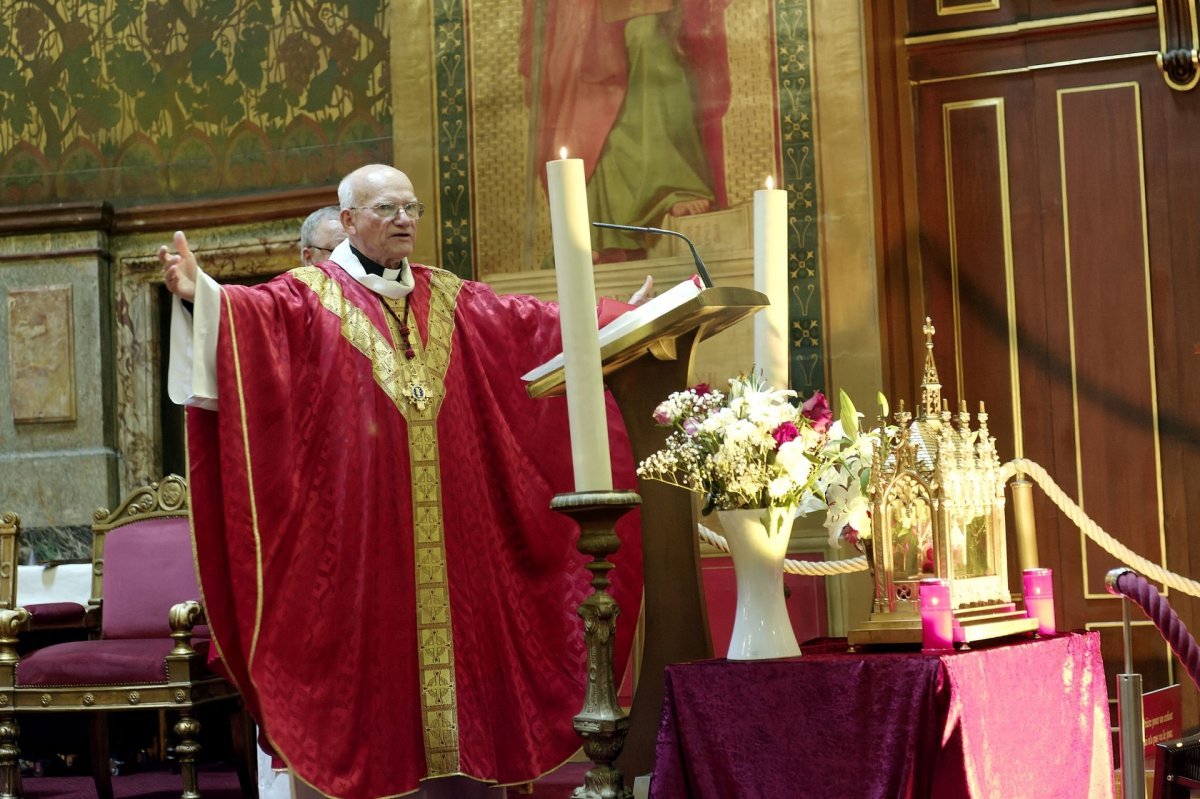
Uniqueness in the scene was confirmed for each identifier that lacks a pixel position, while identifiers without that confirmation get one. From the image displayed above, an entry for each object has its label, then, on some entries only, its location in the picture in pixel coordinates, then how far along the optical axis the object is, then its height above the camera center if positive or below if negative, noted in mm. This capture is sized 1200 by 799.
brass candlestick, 2705 -330
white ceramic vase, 2684 -207
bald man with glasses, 3453 -78
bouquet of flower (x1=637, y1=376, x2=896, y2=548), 2676 +31
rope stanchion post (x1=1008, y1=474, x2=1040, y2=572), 3209 -140
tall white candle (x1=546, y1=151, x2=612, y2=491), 2732 +290
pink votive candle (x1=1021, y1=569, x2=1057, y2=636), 2900 -290
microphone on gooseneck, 2963 +433
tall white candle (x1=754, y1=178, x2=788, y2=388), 3066 +403
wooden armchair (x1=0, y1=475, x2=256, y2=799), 4293 -538
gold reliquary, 2670 -129
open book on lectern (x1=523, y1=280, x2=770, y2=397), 2855 +314
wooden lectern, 3057 -111
